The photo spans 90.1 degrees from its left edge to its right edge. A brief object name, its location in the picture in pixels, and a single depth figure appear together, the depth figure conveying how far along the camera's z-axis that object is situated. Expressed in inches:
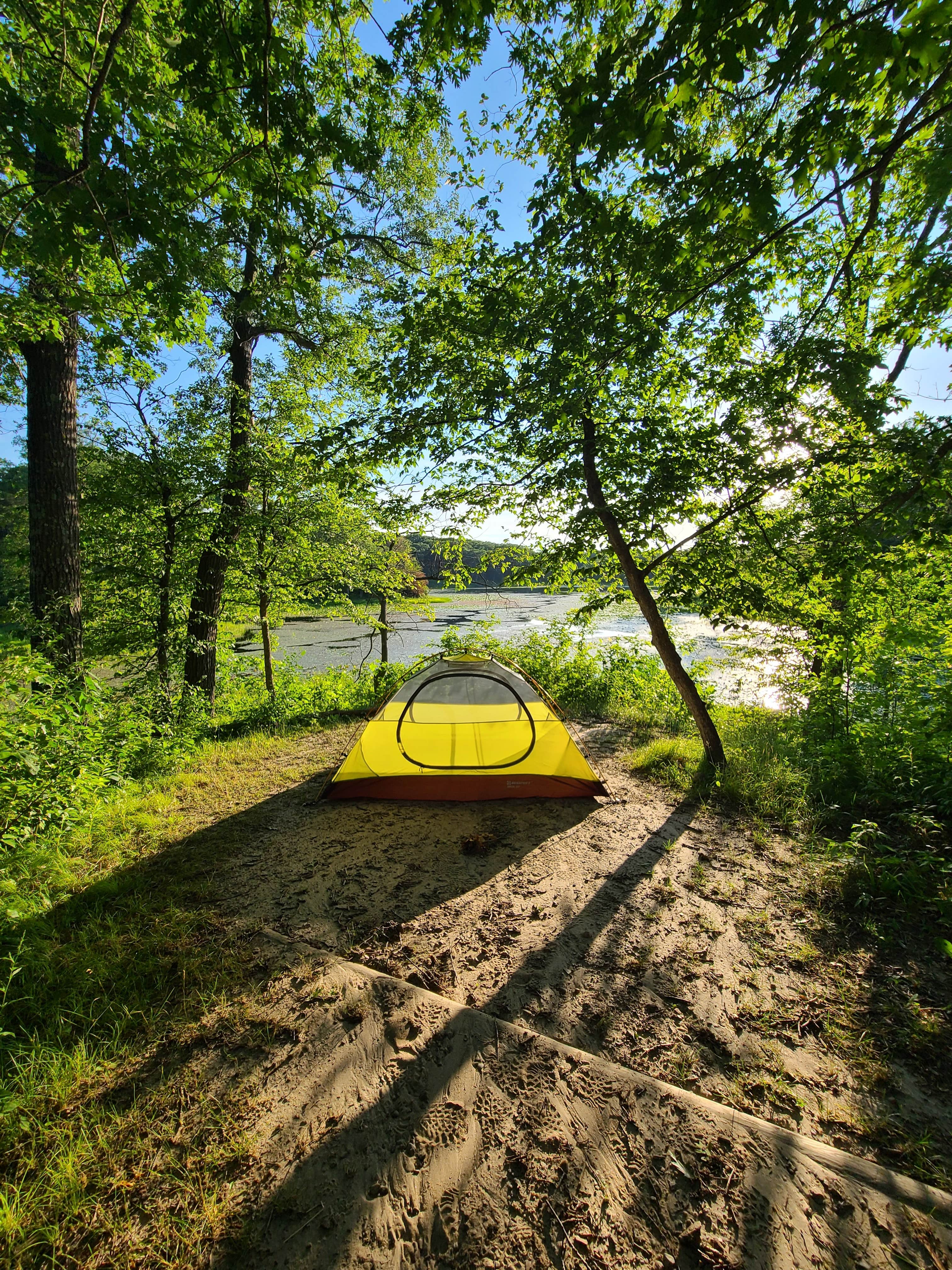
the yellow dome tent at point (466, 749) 167.9
